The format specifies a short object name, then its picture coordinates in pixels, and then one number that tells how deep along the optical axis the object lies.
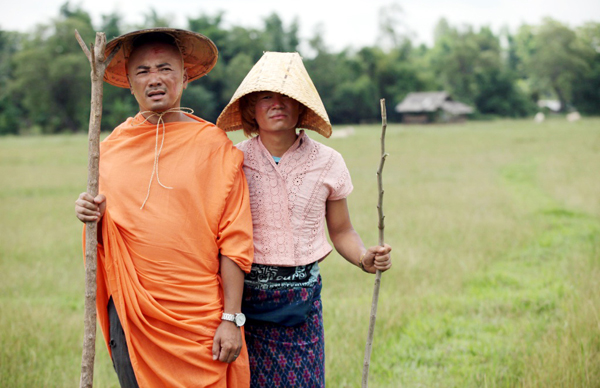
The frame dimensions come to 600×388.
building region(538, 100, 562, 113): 62.64
